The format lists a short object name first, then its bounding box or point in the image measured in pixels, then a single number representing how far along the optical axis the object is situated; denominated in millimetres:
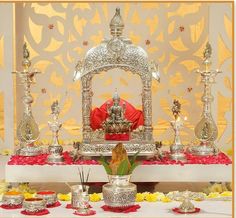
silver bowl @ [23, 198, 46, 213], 4288
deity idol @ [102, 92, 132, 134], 5477
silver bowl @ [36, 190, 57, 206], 4504
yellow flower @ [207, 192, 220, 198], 4935
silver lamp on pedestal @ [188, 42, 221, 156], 5781
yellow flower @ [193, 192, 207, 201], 4789
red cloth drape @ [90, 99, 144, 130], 6059
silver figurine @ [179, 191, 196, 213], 4367
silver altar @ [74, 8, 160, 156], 5527
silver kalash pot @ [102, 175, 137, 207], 4312
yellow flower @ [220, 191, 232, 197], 4941
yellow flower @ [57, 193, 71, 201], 4800
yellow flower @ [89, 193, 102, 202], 4742
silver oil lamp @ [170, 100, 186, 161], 5391
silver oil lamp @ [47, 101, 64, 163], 5285
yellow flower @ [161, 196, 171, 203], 4766
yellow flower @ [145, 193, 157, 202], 4781
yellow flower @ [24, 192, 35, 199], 4859
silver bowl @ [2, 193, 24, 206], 4520
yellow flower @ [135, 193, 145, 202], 4762
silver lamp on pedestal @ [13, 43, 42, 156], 5707
